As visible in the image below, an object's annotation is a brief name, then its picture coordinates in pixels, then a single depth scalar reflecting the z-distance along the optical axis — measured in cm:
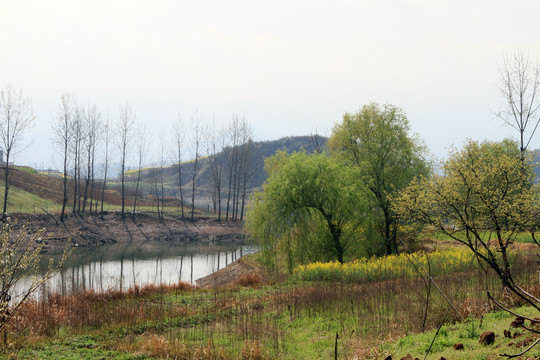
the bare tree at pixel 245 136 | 7549
